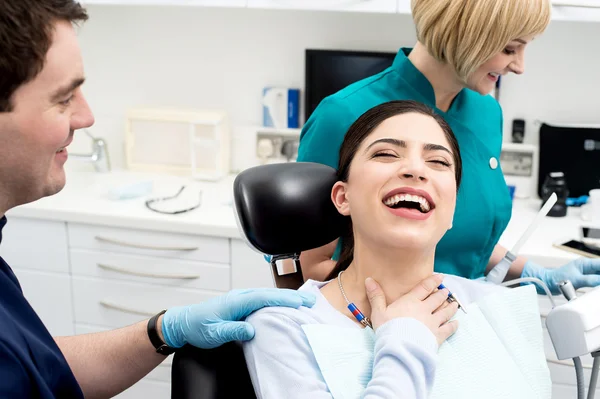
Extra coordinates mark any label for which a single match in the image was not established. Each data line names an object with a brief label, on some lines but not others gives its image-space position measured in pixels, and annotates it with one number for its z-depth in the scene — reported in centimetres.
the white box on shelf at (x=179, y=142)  275
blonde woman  135
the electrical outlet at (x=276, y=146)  273
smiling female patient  106
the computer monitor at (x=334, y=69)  257
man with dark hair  90
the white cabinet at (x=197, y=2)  237
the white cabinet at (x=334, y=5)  226
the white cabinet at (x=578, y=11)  213
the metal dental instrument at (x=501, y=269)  147
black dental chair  111
